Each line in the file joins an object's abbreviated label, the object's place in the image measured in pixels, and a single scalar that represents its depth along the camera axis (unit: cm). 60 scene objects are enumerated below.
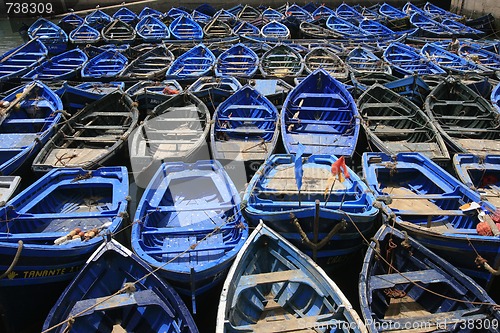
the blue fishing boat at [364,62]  1647
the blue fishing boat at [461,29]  2281
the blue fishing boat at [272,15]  2652
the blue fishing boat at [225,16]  2580
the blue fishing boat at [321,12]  2647
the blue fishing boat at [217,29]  2261
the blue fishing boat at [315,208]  742
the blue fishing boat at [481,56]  1769
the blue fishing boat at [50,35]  2128
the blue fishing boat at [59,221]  684
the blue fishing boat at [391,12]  2622
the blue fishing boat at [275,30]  2240
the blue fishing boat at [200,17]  2598
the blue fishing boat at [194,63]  1666
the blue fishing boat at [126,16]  2610
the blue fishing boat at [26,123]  1060
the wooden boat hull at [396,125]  1089
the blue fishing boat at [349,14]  2578
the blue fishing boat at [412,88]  1410
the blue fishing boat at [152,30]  2212
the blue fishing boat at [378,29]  2245
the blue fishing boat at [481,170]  959
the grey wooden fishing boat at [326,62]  1658
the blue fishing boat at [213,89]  1408
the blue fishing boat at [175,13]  2661
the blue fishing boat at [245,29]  2263
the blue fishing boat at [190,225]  705
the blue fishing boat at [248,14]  2673
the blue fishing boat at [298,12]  2690
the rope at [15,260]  642
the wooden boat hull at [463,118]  1107
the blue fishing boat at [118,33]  2188
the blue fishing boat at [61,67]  1623
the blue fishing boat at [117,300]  629
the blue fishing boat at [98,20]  2534
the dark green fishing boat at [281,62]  1689
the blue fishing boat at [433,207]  733
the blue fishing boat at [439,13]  2658
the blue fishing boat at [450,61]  1634
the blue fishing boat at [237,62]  1666
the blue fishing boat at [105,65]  1636
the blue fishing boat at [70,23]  2541
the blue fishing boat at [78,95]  1369
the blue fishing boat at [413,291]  628
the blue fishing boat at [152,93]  1383
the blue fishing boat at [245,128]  1080
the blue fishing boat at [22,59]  1667
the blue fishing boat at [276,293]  614
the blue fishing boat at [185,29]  2242
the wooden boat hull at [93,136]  1046
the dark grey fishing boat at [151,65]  1642
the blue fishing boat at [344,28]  2244
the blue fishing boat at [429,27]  2259
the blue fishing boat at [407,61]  1667
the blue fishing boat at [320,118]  1097
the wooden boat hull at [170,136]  1062
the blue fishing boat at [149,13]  2678
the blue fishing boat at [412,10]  2681
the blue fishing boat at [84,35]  2164
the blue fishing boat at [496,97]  1281
